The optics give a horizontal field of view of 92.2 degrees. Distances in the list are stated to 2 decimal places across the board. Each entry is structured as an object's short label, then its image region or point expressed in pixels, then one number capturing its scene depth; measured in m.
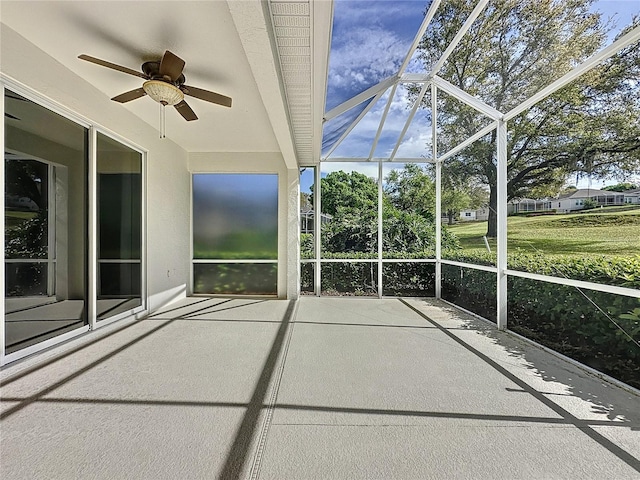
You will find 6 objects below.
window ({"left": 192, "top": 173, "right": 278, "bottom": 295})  6.21
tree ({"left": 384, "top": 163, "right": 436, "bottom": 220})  6.33
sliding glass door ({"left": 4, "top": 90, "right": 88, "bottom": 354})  2.83
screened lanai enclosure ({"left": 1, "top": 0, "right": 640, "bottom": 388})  2.69
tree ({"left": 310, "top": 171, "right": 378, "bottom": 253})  6.38
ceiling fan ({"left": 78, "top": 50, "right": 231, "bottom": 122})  2.71
